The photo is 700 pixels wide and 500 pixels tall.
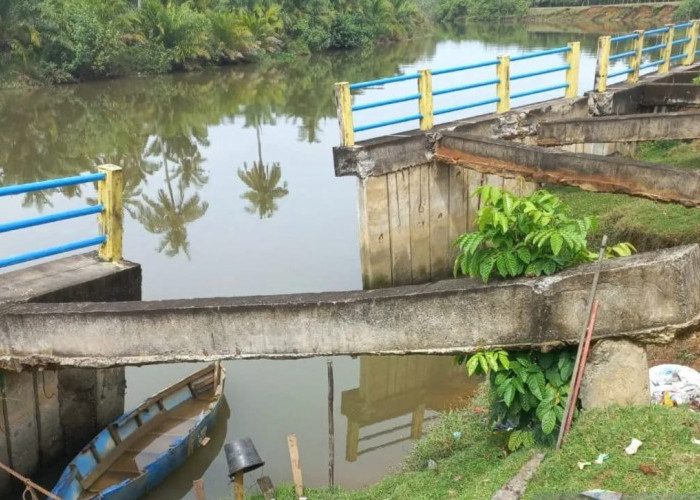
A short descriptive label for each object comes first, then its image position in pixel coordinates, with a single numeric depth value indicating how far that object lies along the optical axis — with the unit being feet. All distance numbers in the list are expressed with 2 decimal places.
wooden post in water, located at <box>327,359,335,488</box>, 17.57
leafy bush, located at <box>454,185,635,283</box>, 14.19
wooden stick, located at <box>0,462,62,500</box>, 16.43
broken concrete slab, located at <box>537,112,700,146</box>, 27.86
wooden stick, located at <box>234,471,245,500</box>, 17.30
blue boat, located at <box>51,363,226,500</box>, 20.80
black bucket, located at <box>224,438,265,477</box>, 16.87
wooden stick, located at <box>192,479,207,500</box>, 17.94
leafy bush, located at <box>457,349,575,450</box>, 14.70
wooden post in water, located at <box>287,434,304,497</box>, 17.99
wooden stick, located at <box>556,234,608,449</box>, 13.92
